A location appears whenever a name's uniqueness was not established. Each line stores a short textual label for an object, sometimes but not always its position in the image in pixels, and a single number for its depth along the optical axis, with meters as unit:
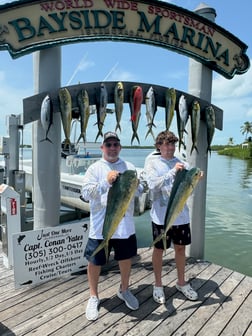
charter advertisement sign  3.02
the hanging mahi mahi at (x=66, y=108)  2.96
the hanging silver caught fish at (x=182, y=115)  3.36
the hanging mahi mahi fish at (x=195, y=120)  3.42
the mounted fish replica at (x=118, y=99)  3.11
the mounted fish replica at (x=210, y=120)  3.61
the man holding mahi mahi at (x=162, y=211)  2.71
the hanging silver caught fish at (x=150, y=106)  3.19
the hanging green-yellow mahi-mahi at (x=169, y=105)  3.29
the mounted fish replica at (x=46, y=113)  2.98
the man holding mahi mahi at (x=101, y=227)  2.51
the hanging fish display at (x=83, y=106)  2.98
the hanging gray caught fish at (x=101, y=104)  3.06
